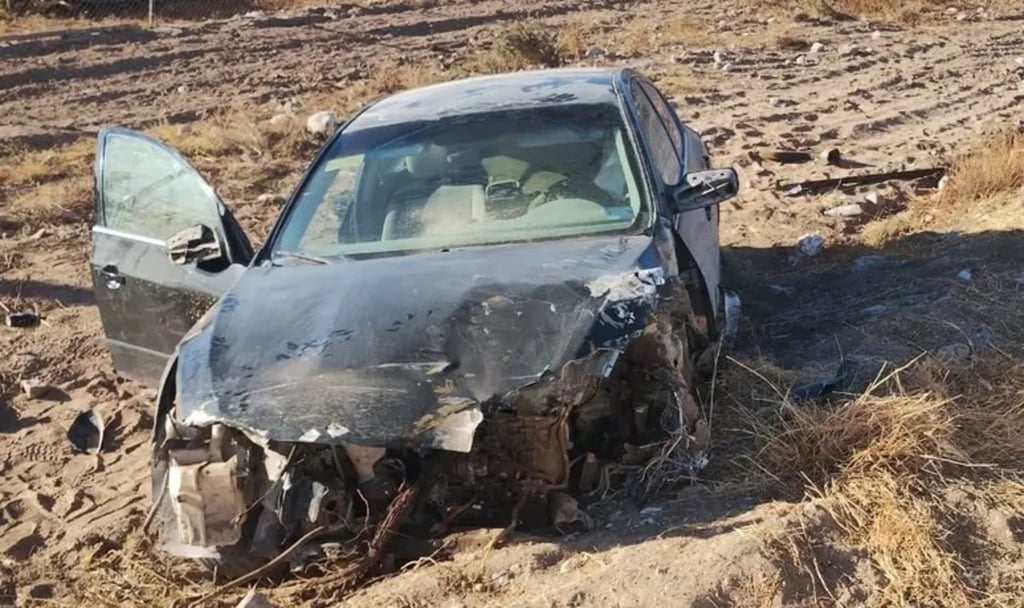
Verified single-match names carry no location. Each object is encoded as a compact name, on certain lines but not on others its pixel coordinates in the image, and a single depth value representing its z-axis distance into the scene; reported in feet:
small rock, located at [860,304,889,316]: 20.72
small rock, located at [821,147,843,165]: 34.04
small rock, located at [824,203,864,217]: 28.78
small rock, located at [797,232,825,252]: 26.21
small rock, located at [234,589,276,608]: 11.68
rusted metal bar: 31.09
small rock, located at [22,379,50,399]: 20.11
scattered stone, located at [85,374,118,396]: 20.12
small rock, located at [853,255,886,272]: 24.67
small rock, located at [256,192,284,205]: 30.89
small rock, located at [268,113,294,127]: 37.81
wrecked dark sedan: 12.19
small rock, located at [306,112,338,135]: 36.91
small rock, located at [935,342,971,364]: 17.33
